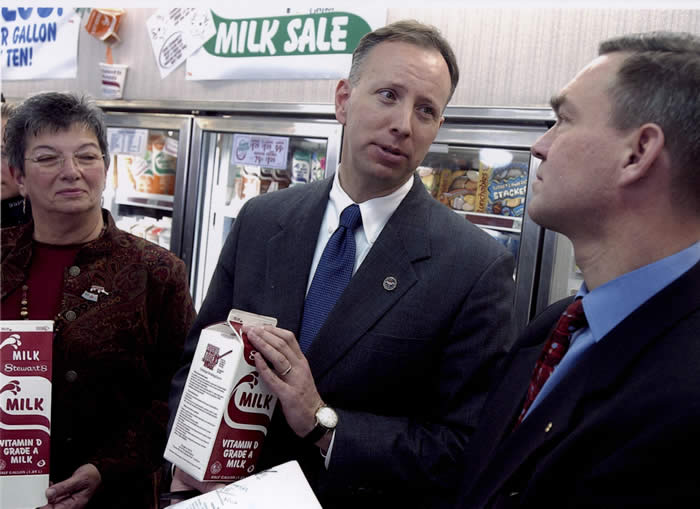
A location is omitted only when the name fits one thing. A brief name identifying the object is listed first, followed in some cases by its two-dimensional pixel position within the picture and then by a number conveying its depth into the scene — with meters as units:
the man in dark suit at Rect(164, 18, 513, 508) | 1.29
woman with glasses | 1.65
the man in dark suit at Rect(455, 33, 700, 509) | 0.89
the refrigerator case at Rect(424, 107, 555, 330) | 2.36
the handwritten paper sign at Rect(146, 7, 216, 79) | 3.41
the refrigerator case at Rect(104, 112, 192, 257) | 3.39
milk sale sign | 2.90
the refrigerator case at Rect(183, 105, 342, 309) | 3.04
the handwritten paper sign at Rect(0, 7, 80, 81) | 4.03
